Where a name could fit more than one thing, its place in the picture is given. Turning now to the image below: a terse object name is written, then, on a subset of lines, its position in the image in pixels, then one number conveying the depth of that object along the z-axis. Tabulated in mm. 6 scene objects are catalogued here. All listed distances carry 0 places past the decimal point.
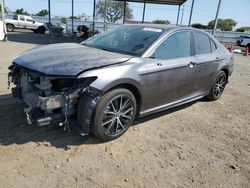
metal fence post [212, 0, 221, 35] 13551
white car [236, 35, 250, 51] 20505
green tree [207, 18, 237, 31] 50895
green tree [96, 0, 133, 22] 44567
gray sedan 2486
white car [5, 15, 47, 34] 18811
